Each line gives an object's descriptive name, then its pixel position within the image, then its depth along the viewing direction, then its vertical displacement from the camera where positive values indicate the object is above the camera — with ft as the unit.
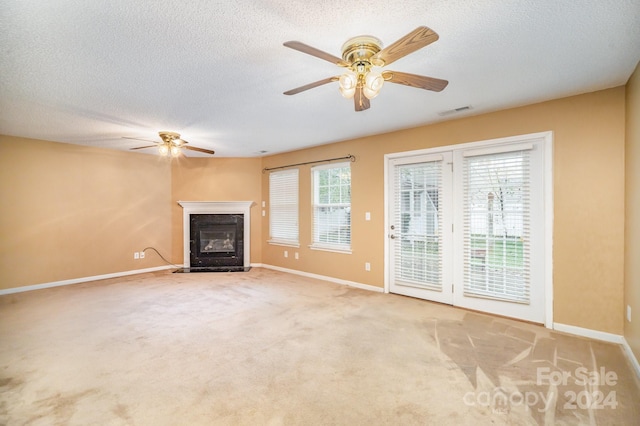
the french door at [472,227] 10.50 -0.64
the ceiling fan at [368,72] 6.23 +3.24
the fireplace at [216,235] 20.07 -1.59
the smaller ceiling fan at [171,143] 13.69 +3.40
